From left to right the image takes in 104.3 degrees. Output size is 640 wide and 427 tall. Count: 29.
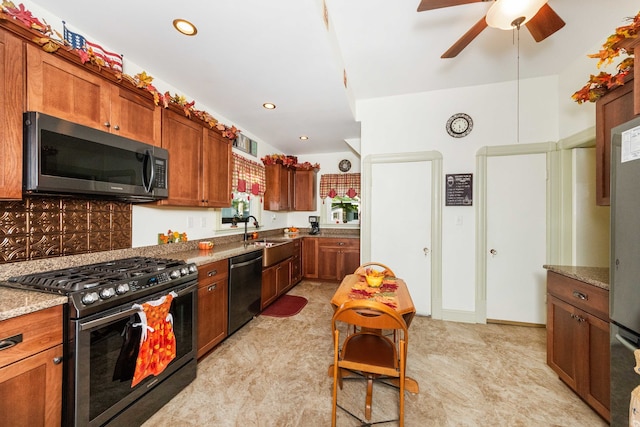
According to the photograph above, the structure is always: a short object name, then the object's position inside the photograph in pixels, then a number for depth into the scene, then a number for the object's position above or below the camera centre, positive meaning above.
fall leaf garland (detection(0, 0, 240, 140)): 1.25 +0.98
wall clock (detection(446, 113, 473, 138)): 3.08 +1.12
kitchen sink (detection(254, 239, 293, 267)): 3.25 -0.53
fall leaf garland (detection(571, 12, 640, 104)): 1.48 +1.01
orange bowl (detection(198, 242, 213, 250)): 2.78 -0.35
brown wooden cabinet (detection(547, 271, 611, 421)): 1.58 -0.87
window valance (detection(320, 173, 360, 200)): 5.09 +0.62
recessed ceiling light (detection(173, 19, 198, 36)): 1.73 +1.34
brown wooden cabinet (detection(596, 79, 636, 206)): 1.73 +0.70
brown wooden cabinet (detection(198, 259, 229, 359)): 2.16 -0.83
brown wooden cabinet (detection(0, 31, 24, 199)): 1.23 +0.50
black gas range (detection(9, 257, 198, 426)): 1.23 -0.70
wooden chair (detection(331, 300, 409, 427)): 1.34 -0.91
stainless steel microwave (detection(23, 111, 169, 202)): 1.32 +0.33
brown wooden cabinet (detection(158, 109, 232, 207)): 2.25 +0.53
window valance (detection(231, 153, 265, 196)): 3.74 +0.61
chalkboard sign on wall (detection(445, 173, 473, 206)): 3.06 +0.31
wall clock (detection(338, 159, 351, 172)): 5.21 +1.03
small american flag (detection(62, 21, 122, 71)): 1.66 +1.18
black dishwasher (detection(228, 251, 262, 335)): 2.58 -0.83
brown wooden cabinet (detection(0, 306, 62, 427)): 1.04 -0.70
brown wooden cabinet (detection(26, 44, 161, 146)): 1.37 +0.75
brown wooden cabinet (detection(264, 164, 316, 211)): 4.62 +0.50
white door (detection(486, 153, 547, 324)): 2.91 -0.27
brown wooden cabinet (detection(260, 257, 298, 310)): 3.32 -0.99
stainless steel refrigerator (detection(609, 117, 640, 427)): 1.27 -0.27
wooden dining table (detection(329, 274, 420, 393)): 1.54 -0.57
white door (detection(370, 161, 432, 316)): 3.21 -0.11
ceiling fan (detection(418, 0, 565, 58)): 1.45 +1.27
